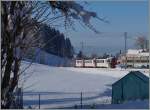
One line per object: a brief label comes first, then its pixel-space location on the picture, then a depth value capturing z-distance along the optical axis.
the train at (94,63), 74.82
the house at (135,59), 69.25
